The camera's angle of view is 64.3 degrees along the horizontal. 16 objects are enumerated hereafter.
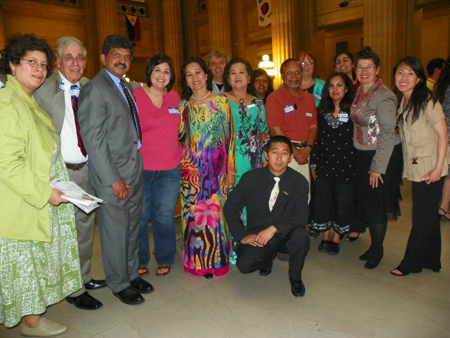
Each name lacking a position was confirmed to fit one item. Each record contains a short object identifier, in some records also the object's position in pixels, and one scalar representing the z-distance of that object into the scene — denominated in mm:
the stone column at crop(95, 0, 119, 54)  17172
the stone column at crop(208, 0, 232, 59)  15922
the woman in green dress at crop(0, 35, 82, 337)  2211
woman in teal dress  3590
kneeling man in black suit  3203
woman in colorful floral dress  3365
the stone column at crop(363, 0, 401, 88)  10195
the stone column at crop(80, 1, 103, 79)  18188
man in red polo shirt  3986
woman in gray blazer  3303
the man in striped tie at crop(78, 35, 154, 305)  2746
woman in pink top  3279
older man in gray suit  2818
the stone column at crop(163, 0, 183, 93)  19078
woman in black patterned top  3723
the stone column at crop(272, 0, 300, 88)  12852
